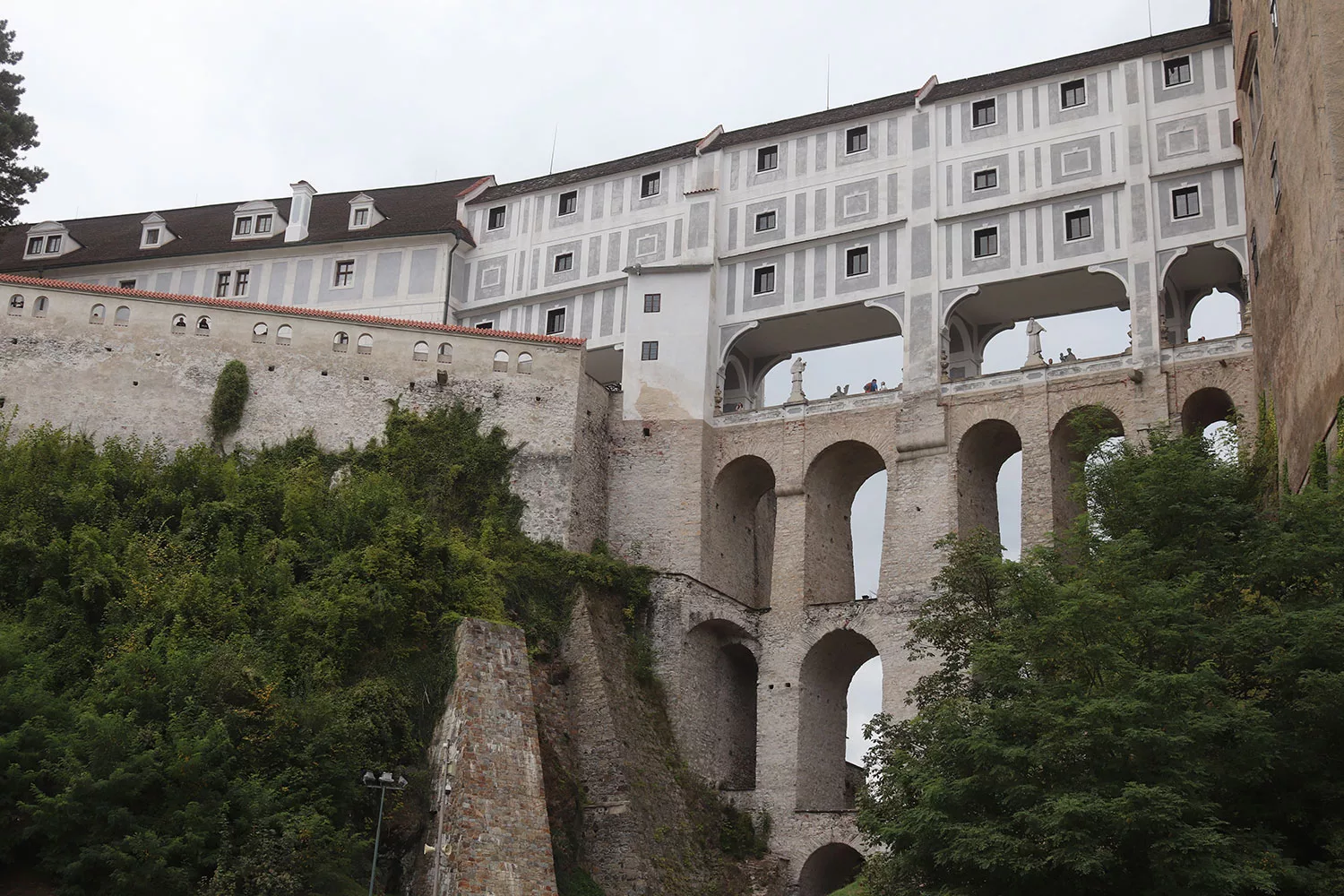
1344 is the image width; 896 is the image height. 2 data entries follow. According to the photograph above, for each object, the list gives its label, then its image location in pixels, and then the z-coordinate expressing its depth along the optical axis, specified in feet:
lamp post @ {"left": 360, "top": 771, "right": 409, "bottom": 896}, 87.22
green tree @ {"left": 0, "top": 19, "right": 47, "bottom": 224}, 157.48
